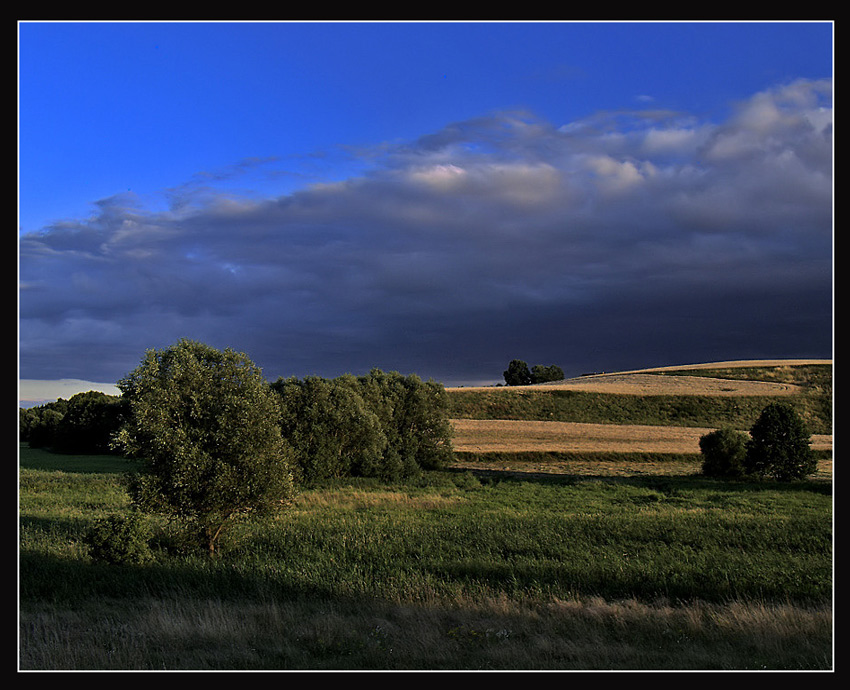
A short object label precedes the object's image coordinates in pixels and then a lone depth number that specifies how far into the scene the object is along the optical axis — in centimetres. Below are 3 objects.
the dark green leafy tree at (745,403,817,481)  4900
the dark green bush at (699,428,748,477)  5075
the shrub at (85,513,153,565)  1838
